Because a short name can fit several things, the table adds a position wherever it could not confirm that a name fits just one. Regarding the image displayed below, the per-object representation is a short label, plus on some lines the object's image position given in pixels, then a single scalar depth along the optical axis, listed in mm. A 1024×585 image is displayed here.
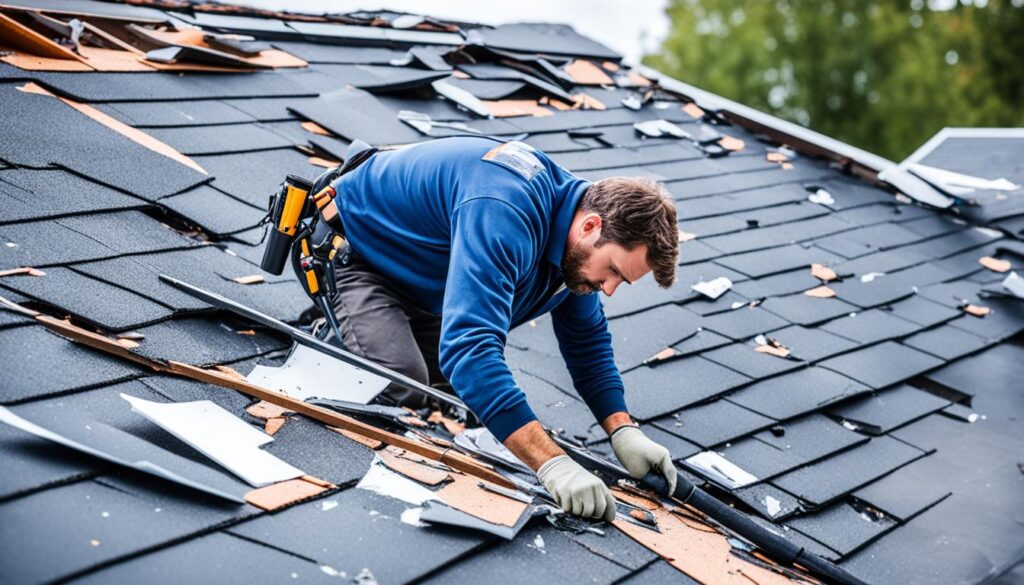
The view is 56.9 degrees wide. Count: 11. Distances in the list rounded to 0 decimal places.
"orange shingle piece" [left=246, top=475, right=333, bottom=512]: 1933
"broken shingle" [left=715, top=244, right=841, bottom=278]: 4629
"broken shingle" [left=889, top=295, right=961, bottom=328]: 4660
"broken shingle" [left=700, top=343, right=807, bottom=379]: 3799
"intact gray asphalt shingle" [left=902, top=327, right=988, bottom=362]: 4404
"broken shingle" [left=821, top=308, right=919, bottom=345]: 4320
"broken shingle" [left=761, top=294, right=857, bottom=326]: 4324
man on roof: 2490
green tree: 24188
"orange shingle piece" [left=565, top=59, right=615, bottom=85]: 6402
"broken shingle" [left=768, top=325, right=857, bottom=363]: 4047
